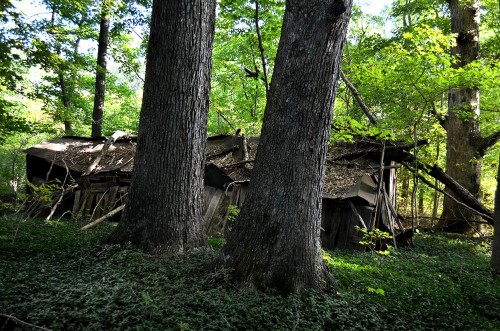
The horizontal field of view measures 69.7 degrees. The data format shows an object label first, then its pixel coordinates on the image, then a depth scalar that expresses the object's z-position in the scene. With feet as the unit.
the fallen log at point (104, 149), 32.27
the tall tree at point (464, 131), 35.01
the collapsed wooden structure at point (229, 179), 26.03
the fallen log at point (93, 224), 23.43
